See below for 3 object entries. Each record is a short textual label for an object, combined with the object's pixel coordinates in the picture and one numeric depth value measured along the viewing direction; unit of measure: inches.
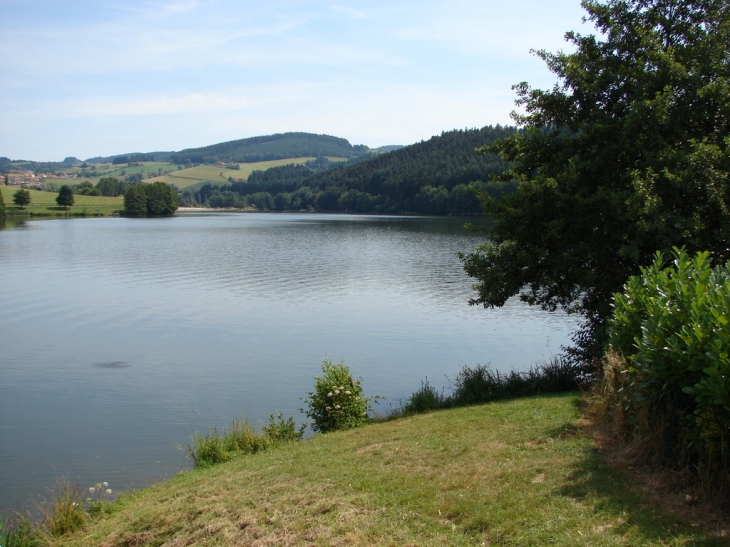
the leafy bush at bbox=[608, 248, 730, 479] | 238.4
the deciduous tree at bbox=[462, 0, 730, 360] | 577.6
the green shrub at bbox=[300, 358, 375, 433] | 581.3
